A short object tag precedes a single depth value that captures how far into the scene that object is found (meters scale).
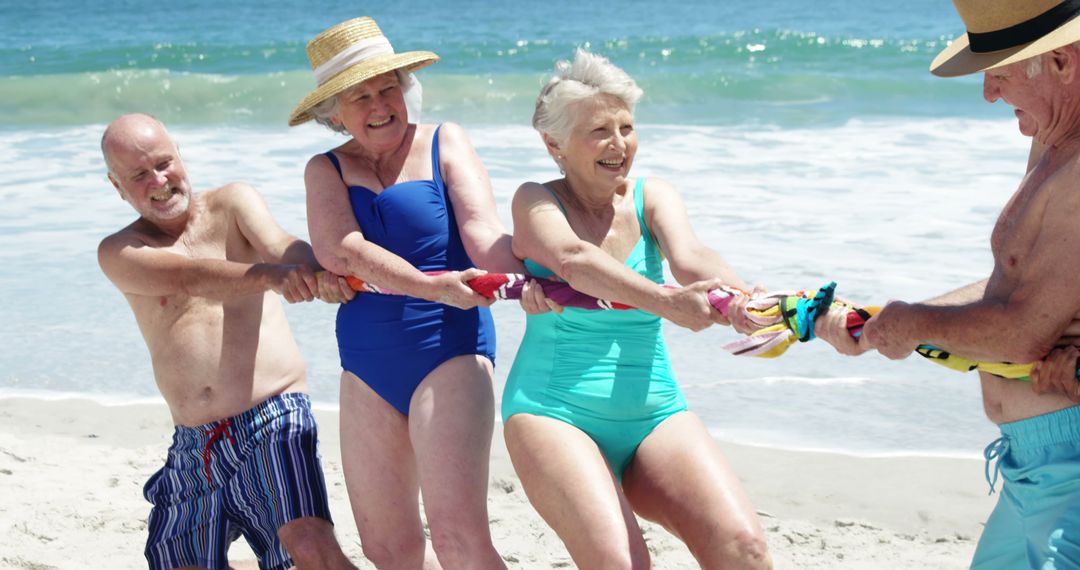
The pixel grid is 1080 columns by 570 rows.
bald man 3.90
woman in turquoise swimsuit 3.15
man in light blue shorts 2.55
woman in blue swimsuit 3.60
